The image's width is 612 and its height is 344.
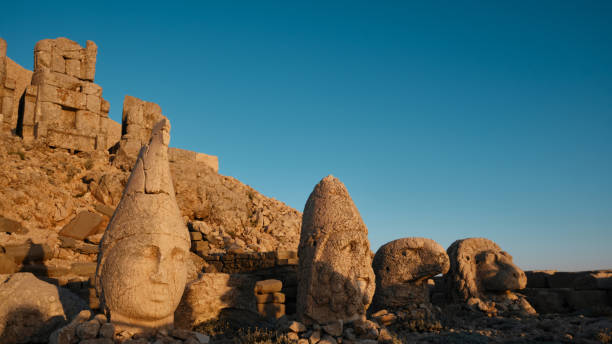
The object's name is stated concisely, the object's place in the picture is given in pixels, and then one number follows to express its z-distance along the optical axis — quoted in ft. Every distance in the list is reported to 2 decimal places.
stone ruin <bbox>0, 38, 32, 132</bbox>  53.16
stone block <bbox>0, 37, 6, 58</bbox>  53.72
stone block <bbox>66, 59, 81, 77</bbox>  55.77
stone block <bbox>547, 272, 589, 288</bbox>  31.68
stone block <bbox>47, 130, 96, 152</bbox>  50.08
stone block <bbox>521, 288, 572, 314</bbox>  29.99
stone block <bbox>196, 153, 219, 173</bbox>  62.85
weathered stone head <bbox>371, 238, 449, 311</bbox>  24.75
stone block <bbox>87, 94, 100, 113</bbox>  55.93
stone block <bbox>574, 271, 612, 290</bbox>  29.32
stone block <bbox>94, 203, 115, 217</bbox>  36.73
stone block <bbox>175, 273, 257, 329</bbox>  22.54
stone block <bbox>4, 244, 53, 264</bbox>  25.26
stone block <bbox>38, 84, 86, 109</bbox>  51.98
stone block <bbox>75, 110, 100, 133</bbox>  54.34
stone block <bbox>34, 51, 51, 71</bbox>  53.47
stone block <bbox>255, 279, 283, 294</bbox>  24.48
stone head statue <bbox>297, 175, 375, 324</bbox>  18.38
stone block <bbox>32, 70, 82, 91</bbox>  52.34
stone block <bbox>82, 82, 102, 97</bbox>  56.24
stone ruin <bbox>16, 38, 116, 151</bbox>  51.19
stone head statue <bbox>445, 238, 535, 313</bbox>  28.14
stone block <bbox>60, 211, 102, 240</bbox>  32.09
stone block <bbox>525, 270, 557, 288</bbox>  33.76
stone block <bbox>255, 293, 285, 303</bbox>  24.44
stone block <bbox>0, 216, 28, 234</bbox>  28.87
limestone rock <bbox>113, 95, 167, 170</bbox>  54.55
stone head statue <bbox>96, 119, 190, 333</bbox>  15.15
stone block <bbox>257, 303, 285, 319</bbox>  24.16
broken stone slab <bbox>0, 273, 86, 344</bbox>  15.90
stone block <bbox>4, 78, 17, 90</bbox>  55.47
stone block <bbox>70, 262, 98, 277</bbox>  25.98
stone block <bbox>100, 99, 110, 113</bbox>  58.18
